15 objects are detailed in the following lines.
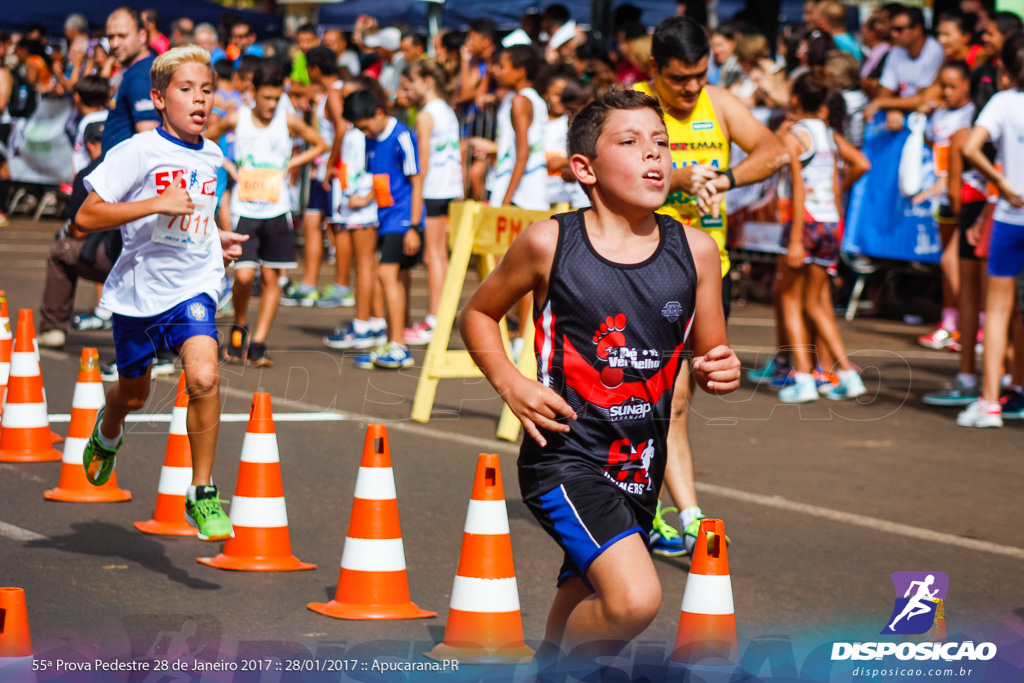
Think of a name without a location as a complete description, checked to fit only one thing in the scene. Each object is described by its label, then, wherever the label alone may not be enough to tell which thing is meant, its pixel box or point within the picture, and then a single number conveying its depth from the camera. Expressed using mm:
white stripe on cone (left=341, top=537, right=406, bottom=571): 9633
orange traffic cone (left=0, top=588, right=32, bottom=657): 6562
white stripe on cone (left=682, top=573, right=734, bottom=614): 7547
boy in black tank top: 7086
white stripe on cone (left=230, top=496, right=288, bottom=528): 10656
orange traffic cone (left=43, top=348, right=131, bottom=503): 12508
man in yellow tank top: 11164
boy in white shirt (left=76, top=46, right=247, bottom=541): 10797
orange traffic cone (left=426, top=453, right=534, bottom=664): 8672
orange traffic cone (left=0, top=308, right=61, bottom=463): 13977
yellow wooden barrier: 16672
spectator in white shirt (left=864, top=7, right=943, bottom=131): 25844
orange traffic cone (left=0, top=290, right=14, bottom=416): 15475
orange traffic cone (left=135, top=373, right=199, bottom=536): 11586
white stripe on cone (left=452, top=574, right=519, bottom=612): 8703
